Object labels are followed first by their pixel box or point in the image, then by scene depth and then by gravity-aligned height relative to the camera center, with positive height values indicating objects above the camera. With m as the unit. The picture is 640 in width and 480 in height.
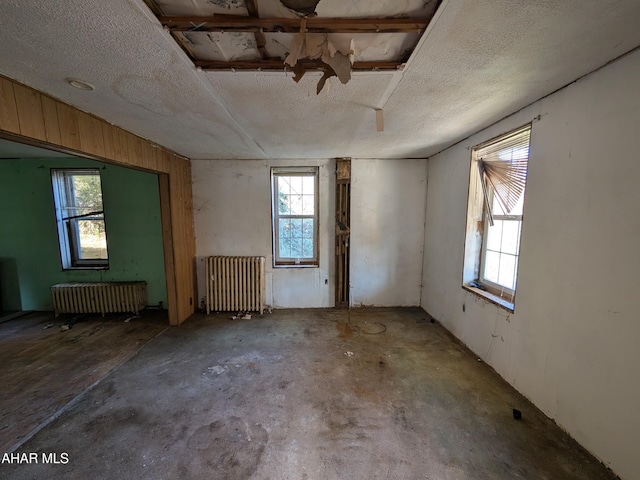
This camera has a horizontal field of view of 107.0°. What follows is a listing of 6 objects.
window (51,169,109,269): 3.70 -0.04
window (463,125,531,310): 2.11 +0.02
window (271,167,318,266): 3.80 +0.01
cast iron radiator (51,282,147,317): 3.52 -1.23
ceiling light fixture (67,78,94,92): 1.49 +0.84
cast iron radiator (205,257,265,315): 3.63 -1.03
